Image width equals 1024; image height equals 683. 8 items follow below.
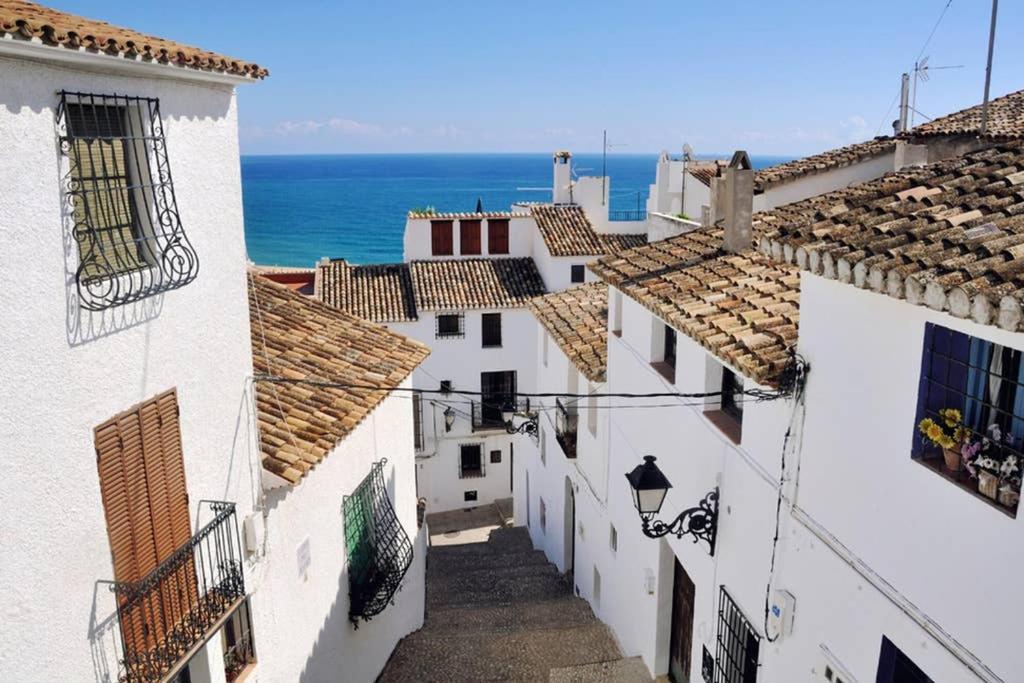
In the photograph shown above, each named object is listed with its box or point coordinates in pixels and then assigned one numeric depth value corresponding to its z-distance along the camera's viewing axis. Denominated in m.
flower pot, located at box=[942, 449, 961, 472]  5.07
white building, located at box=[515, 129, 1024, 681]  4.87
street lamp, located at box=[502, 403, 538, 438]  18.38
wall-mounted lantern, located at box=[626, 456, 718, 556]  8.62
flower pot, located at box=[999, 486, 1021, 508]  4.59
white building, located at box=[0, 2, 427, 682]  5.11
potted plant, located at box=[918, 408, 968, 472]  5.05
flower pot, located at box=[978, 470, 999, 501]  4.73
